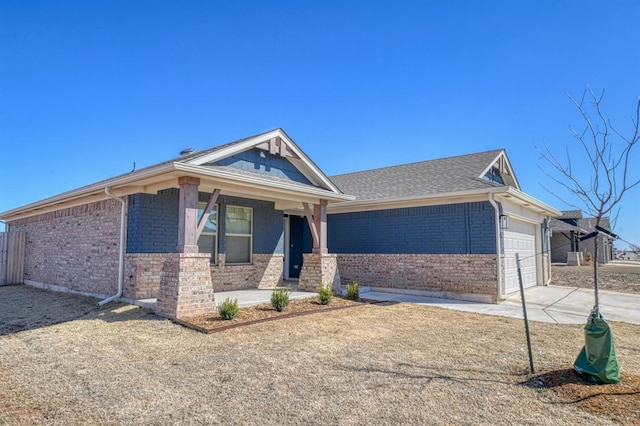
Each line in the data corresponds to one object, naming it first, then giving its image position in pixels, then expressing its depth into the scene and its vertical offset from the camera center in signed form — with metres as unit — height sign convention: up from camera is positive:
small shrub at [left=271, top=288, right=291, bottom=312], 7.73 -1.23
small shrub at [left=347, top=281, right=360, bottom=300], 9.66 -1.30
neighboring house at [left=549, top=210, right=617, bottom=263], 28.07 +0.28
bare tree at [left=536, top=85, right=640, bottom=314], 4.32 +1.06
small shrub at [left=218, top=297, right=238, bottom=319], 6.70 -1.24
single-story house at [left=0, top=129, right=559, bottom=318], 7.93 +0.36
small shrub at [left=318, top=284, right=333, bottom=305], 8.66 -1.25
